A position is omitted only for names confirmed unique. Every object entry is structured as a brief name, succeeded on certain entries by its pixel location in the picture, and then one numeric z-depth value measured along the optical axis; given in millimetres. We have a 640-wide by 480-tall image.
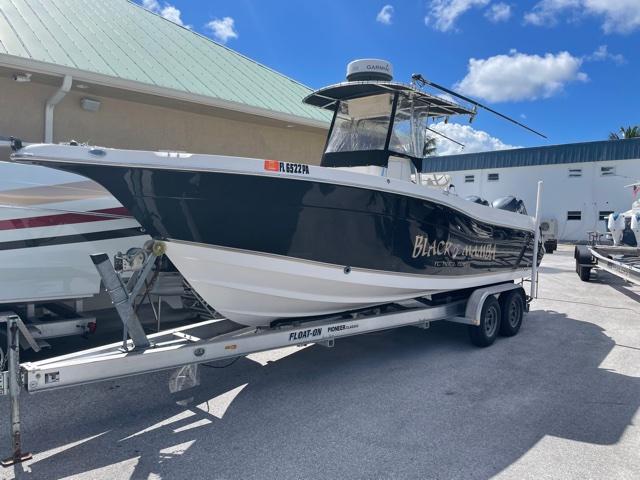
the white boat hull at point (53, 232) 4754
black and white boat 3674
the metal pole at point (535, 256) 7574
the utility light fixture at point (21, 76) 6473
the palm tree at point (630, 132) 38562
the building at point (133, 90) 6770
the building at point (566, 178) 28484
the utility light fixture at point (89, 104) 7293
